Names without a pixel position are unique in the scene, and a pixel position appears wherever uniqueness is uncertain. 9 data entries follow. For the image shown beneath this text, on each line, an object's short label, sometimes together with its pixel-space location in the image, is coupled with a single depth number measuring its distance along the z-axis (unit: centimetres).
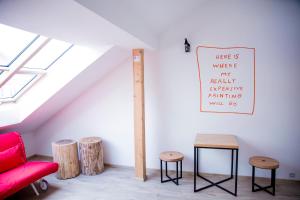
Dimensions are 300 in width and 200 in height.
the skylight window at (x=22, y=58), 264
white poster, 318
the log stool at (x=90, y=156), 355
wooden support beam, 322
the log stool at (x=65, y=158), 346
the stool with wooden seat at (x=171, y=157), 311
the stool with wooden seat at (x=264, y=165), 278
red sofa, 264
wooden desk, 281
